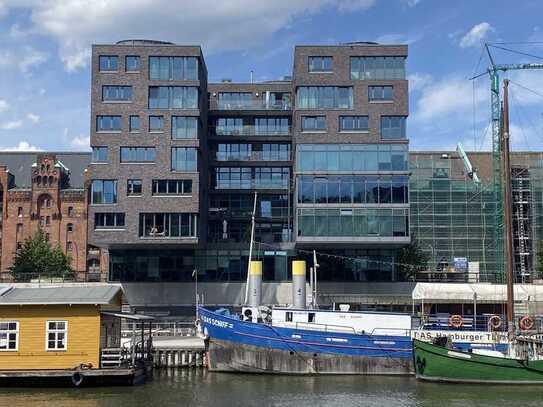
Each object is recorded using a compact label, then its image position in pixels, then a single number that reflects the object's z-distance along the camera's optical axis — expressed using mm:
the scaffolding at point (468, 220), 90625
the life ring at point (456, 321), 47750
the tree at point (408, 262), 76938
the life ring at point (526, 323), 46688
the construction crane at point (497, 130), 92250
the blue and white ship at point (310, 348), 46844
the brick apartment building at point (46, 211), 104312
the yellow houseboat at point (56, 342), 39375
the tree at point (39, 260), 87438
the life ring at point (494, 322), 46488
